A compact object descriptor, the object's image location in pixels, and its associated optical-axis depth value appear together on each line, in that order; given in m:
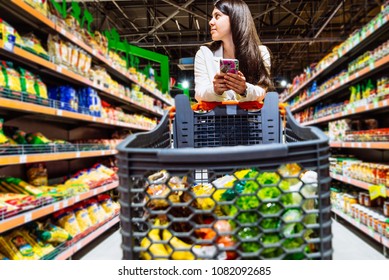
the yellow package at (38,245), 2.05
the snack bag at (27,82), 2.14
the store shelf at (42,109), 1.84
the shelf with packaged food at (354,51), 2.94
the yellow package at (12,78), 1.98
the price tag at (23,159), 1.91
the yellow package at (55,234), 2.21
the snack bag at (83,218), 2.72
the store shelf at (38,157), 1.79
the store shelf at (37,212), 1.73
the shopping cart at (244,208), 0.52
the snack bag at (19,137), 2.19
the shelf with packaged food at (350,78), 2.63
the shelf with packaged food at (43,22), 2.08
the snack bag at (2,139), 1.87
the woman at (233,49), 1.25
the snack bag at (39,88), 2.30
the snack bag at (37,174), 2.50
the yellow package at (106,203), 3.34
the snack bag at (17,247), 1.89
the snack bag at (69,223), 2.51
